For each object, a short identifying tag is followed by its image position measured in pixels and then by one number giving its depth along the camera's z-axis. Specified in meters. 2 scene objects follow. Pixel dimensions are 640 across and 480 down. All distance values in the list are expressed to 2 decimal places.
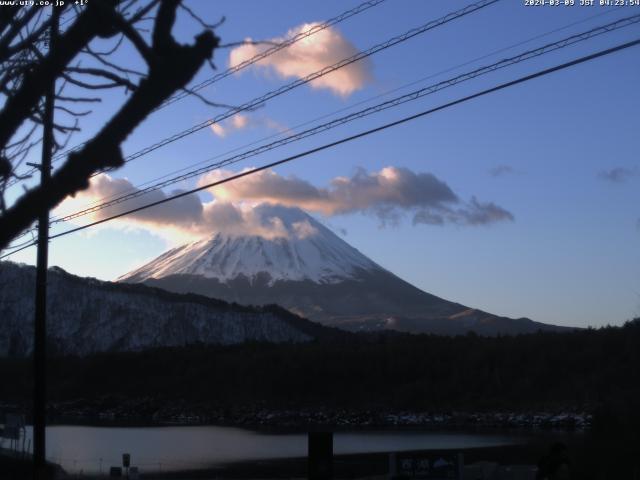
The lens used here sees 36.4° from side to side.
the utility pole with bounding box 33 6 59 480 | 16.39
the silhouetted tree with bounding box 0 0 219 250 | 3.86
